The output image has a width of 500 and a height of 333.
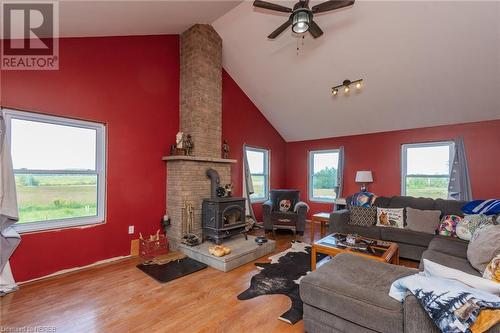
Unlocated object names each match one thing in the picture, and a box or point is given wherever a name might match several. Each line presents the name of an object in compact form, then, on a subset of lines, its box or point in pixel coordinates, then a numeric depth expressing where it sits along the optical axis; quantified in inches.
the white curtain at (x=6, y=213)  94.7
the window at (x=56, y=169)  105.2
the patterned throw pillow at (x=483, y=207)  115.7
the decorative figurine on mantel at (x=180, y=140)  151.1
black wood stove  143.1
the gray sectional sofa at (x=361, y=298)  54.4
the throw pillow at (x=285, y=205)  198.4
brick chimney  147.3
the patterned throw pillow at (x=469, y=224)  111.1
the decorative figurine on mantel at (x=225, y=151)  187.4
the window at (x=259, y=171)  226.7
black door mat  110.7
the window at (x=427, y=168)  176.9
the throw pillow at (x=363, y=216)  150.2
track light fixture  161.3
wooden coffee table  100.1
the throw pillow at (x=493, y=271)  63.5
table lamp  197.5
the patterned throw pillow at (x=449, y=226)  122.0
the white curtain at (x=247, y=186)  209.5
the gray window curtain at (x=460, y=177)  163.9
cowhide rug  87.2
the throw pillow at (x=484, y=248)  78.4
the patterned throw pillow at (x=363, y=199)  159.6
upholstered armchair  184.1
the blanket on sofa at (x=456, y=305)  43.0
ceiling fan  97.7
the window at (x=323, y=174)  232.2
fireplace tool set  143.5
